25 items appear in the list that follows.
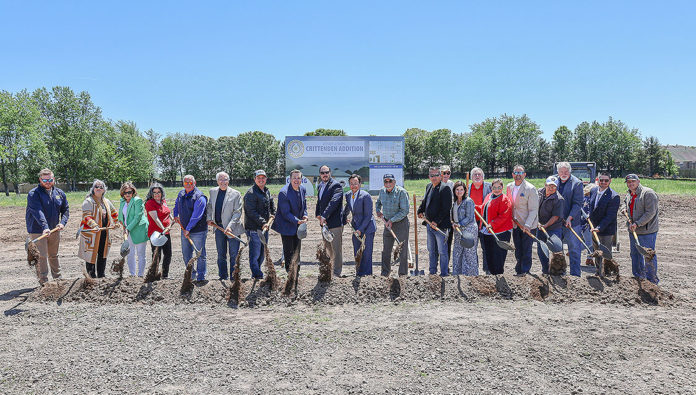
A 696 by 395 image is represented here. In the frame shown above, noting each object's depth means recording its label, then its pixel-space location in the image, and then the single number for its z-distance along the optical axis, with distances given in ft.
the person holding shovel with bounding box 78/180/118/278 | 21.35
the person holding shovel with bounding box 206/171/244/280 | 21.15
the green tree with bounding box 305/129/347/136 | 260.99
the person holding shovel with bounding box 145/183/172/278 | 21.57
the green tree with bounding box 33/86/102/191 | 164.66
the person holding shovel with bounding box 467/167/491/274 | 22.66
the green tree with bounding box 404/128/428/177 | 244.42
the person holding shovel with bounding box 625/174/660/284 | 20.13
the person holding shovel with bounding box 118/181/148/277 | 21.33
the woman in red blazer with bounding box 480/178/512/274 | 20.90
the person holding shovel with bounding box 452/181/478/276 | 20.39
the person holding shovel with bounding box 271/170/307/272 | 21.11
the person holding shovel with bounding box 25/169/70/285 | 20.62
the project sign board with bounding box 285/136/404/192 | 71.31
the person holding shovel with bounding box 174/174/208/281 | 21.25
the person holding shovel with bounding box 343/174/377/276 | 21.90
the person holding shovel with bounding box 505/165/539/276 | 20.84
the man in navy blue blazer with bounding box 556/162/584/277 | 21.57
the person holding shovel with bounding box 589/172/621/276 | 21.71
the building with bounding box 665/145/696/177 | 297.96
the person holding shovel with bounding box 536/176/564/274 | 21.01
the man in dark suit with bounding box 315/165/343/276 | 21.57
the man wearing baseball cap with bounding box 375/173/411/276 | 21.80
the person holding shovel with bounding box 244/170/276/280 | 21.21
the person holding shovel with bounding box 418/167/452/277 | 21.24
